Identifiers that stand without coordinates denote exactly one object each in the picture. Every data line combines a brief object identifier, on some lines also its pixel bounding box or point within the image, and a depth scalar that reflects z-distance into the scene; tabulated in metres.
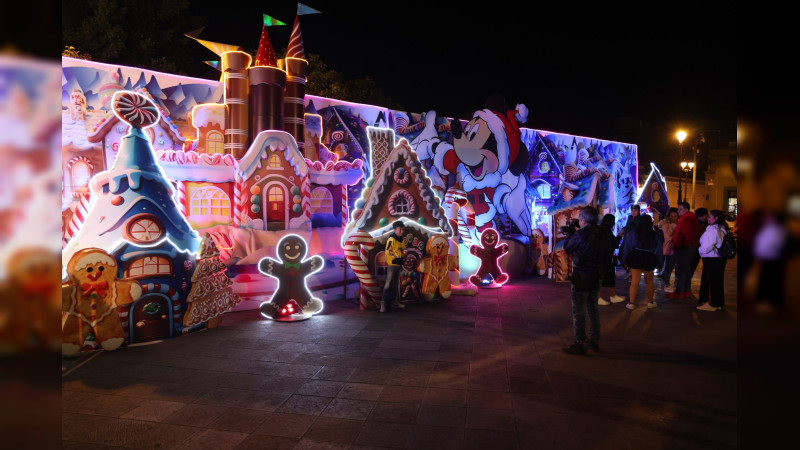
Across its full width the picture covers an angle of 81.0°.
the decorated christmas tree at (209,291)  7.02
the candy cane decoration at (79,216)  6.70
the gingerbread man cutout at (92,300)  5.90
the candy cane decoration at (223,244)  8.65
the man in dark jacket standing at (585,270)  5.89
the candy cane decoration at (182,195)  8.70
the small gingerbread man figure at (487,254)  10.79
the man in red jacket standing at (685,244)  8.94
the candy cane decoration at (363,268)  8.55
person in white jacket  8.13
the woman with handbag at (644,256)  8.29
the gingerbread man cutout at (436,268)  9.16
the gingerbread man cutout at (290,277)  7.88
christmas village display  6.53
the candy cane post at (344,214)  10.80
